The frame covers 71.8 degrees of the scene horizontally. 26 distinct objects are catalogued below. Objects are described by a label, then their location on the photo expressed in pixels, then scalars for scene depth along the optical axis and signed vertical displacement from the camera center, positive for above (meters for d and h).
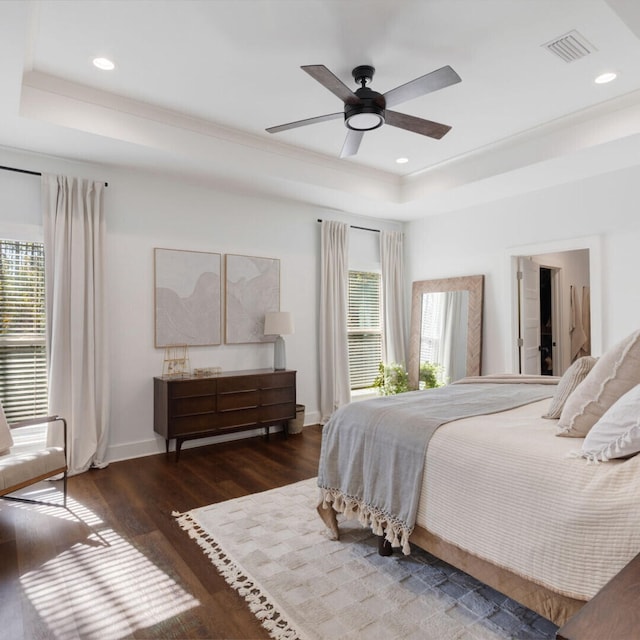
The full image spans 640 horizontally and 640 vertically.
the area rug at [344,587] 1.79 -1.23
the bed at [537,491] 1.39 -0.61
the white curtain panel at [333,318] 5.43 +0.09
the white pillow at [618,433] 1.47 -0.38
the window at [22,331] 3.69 -0.04
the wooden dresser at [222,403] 4.01 -0.76
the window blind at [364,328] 5.94 -0.04
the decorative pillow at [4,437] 3.01 -0.76
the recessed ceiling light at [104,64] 2.87 +1.73
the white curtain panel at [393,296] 6.10 +0.41
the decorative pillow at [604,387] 1.76 -0.25
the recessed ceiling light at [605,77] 3.07 +1.74
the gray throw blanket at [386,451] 2.05 -0.64
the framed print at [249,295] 4.77 +0.34
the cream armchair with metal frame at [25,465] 2.62 -0.87
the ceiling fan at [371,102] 2.45 +1.38
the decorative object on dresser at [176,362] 4.36 -0.36
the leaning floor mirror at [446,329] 5.41 -0.06
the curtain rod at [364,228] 5.86 +1.30
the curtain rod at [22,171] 3.63 +1.30
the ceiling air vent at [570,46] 2.67 +1.73
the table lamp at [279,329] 4.76 -0.04
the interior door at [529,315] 5.11 +0.11
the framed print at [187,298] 4.34 +0.28
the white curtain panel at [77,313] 3.73 +0.11
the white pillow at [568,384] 2.11 -0.29
